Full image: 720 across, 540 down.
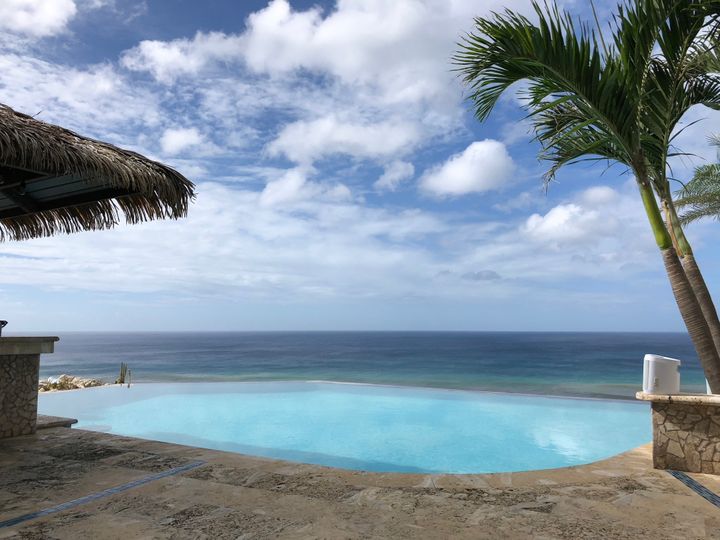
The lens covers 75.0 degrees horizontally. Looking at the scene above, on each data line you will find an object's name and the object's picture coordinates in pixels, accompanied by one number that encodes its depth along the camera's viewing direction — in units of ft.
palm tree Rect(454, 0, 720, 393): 12.34
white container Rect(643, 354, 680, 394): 12.61
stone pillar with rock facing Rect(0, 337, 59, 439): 15.20
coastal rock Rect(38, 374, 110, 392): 35.58
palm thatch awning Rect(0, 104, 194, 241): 11.23
